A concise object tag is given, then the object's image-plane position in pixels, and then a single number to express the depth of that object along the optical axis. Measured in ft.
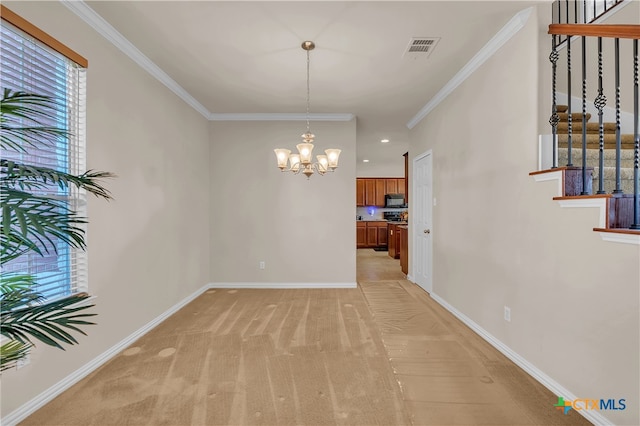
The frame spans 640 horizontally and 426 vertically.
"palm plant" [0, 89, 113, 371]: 3.29
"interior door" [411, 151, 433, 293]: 13.62
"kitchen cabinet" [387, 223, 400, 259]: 23.47
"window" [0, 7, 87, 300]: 5.54
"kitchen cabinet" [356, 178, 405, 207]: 32.04
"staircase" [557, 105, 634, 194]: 6.63
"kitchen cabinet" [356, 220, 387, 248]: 30.58
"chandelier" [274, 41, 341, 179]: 8.91
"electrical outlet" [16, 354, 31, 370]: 5.65
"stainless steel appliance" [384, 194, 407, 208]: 31.32
